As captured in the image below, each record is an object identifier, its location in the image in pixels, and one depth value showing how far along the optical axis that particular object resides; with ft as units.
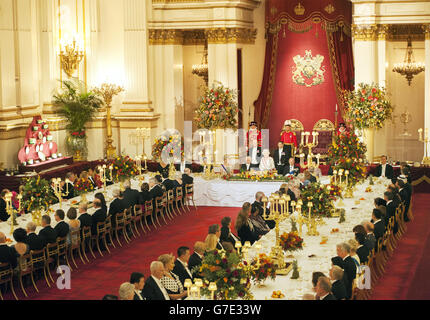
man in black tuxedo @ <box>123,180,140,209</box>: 60.49
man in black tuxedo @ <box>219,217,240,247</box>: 48.19
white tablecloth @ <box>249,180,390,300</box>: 37.86
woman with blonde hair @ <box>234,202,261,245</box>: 50.88
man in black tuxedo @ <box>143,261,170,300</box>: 37.04
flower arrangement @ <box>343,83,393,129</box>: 78.48
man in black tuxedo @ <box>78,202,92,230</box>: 53.72
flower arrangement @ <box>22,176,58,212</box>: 53.57
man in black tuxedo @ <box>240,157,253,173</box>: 75.23
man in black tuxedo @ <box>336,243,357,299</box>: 38.81
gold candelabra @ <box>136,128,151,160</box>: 82.88
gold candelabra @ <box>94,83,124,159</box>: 87.51
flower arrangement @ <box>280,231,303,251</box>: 42.55
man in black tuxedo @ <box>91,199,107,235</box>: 55.11
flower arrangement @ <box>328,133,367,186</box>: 62.08
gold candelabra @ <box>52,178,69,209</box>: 59.31
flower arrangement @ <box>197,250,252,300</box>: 34.30
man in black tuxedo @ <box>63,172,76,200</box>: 64.28
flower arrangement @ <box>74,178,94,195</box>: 61.36
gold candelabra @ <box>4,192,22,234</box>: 51.93
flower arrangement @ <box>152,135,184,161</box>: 74.59
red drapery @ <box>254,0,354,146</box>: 88.74
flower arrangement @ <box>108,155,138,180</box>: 66.90
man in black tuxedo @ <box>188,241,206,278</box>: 41.34
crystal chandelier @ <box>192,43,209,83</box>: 95.81
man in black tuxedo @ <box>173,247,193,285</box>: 40.68
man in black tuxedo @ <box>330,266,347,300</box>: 36.22
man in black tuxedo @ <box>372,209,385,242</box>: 48.78
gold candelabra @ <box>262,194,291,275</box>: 40.91
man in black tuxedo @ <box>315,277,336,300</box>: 34.50
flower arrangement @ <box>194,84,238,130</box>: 84.07
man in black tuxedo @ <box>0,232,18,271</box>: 44.65
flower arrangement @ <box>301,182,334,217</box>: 48.85
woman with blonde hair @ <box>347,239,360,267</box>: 41.24
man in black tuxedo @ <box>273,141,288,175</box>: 77.84
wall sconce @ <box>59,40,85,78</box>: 87.35
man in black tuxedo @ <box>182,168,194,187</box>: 71.56
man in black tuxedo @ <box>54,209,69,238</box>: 50.78
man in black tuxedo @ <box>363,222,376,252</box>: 44.70
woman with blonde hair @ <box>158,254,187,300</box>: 38.86
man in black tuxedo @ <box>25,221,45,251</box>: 47.78
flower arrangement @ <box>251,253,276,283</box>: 37.22
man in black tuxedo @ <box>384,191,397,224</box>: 54.54
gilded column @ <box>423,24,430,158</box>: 80.69
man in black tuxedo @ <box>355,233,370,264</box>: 43.39
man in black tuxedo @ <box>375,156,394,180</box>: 72.28
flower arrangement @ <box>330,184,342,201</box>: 54.29
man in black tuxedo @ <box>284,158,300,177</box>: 72.95
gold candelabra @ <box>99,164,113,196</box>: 65.12
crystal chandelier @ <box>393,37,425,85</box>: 86.28
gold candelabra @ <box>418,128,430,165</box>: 78.95
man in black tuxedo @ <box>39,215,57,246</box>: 48.88
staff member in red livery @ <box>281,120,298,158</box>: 83.92
